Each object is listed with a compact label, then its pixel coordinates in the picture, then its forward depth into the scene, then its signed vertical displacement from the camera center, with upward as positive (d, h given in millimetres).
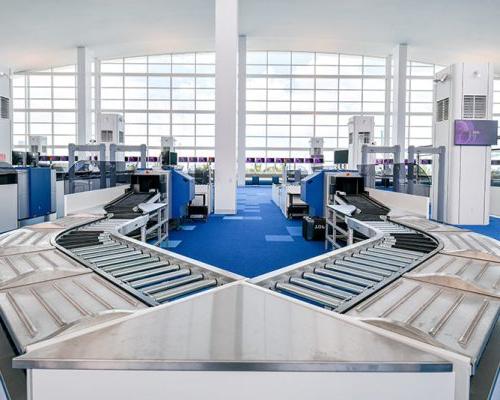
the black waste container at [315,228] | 5992 -829
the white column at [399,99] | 17047 +3372
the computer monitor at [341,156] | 9562 +471
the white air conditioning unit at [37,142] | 13164 +976
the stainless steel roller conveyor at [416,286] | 1123 -444
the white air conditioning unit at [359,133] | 10461 +1149
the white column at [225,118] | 9336 +1326
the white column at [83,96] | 17156 +3339
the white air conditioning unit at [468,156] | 7574 +409
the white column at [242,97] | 18000 +3674
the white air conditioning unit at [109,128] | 9133 +1029
